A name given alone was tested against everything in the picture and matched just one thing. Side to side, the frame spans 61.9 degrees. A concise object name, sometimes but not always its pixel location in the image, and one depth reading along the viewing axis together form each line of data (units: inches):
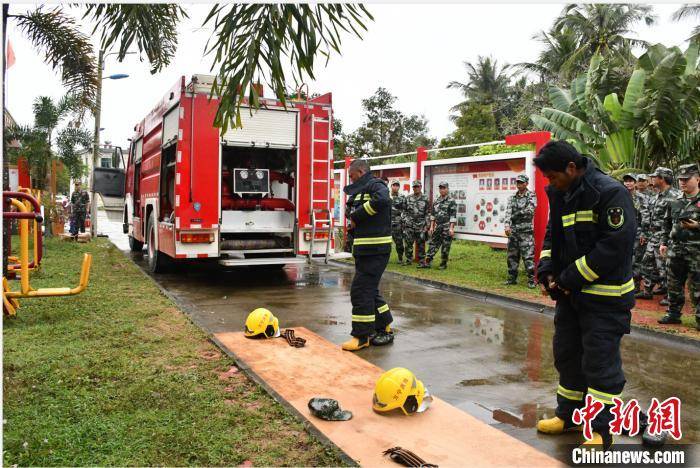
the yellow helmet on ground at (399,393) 158.1
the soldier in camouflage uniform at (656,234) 302.7
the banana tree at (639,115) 438.0
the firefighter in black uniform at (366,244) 229.3
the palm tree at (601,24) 1067.9
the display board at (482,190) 421.7
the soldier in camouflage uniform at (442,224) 456.4
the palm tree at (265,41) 147.6
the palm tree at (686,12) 1008.2
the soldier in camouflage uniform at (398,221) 503.5
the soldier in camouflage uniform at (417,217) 483.5
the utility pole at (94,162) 783.2
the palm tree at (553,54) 1133.7
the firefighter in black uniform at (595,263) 134.9
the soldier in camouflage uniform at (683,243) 263.4
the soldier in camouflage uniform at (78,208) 780.0
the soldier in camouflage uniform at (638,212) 352.2
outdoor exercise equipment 235.9
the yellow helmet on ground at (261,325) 241.9
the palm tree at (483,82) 1528.1
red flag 250.7
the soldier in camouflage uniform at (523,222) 379.2
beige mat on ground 134.7
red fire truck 356.8
